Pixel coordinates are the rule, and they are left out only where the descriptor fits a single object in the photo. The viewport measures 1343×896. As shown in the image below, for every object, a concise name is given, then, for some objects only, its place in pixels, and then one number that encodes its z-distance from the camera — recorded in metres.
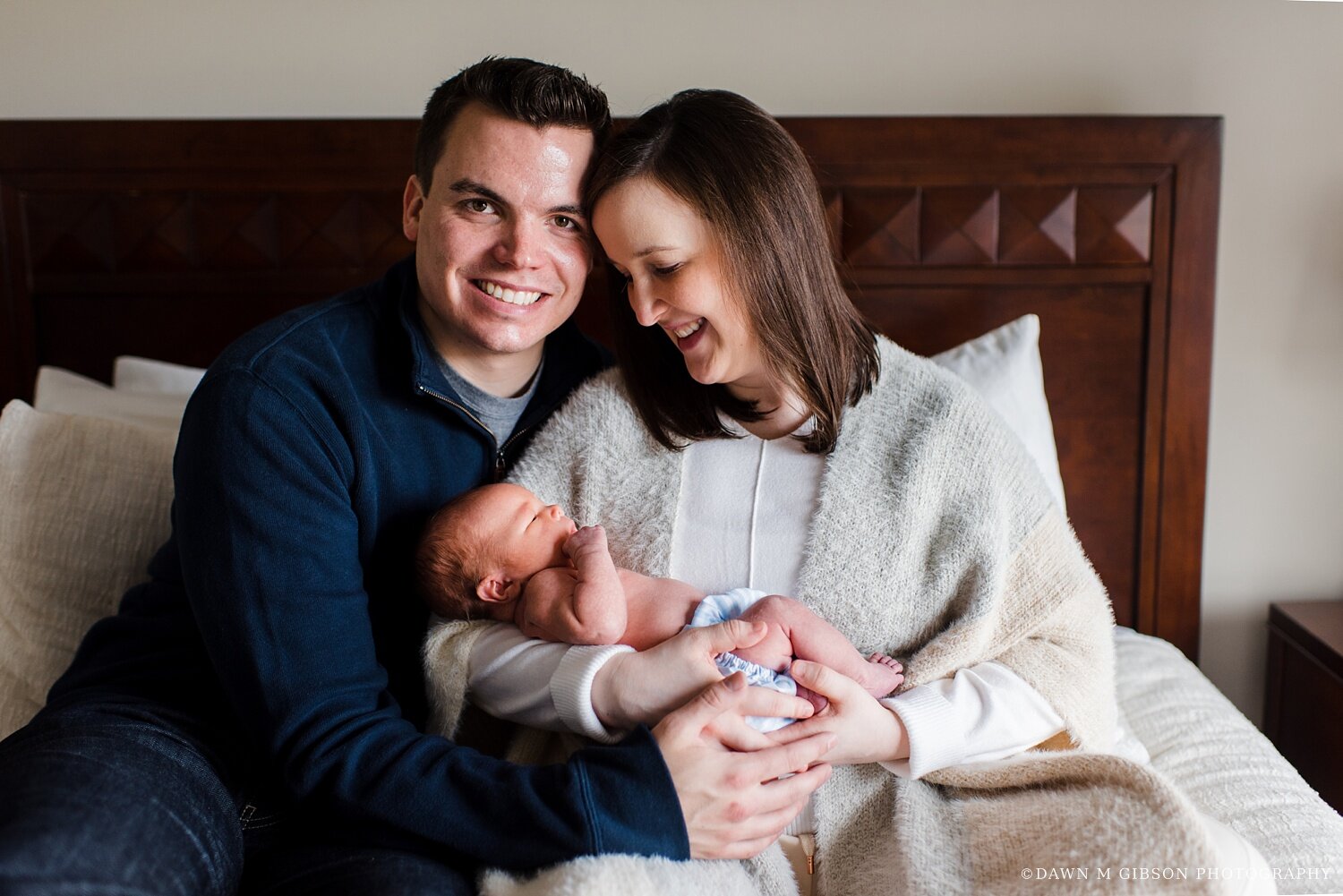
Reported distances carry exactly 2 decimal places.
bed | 2.06
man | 1.19
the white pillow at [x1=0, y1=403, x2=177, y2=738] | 1.64
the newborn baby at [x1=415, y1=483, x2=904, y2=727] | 1.32
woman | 1.31
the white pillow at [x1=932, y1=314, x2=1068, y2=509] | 1.90
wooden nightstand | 1.95
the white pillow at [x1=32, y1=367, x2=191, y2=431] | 1.89
